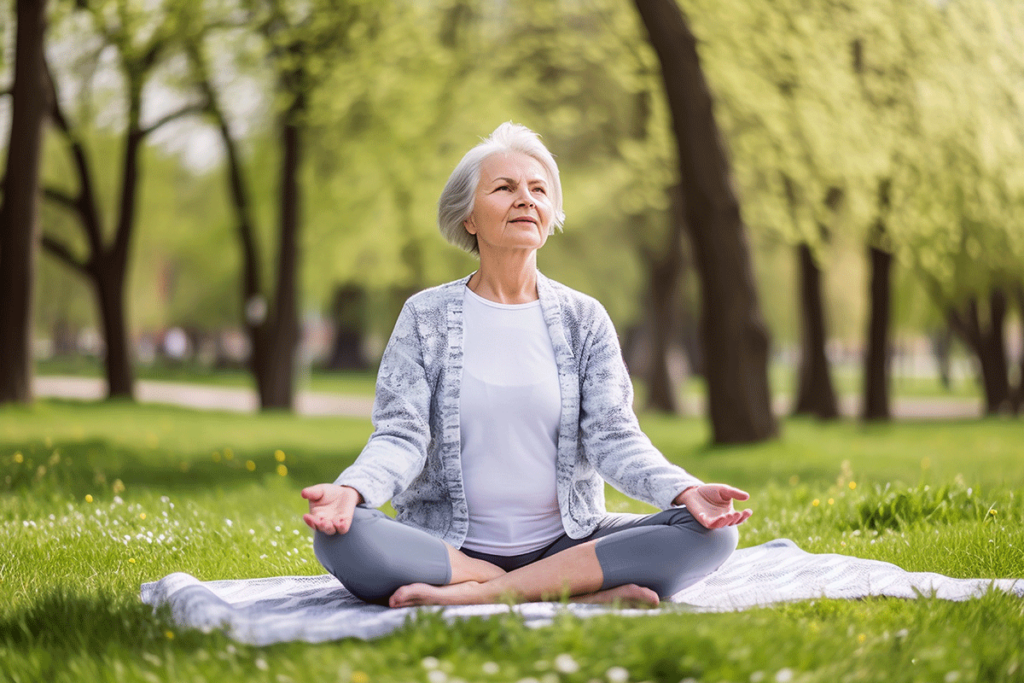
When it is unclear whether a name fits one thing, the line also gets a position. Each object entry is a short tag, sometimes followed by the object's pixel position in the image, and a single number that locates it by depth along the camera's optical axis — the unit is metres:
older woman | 3.54
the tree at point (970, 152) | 11.32
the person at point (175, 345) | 47.13
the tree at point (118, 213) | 16.31
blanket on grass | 3.14
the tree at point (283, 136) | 14.84
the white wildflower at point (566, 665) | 2.62
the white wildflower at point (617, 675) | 2.60
